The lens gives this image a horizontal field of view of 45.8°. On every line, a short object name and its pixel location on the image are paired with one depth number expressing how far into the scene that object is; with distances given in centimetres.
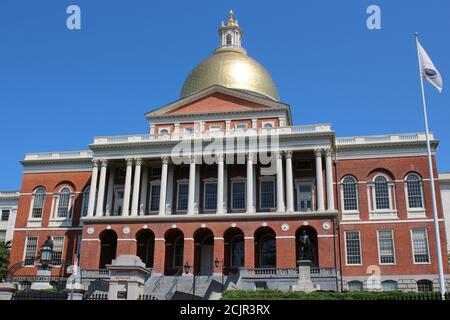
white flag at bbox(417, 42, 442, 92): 3106
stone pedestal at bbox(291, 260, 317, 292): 4097
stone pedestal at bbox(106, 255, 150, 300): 2759
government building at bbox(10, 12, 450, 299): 4847
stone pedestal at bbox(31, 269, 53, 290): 3926
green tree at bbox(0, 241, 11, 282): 5559
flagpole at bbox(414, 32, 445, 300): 2795
